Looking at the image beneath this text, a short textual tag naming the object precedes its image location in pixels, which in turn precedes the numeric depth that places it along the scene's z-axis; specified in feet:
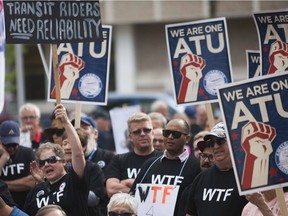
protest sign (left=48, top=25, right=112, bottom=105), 76.18
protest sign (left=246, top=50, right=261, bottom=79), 74.13
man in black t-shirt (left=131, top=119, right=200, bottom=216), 61.52
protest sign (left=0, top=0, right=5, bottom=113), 53.26
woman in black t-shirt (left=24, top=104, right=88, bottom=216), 57.11
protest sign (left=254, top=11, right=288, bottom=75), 59.75
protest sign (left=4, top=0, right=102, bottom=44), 58.75
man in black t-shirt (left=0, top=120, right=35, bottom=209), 71.82
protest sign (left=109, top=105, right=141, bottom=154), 90.27
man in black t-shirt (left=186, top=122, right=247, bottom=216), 53.62
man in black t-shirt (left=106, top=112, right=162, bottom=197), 68.49
